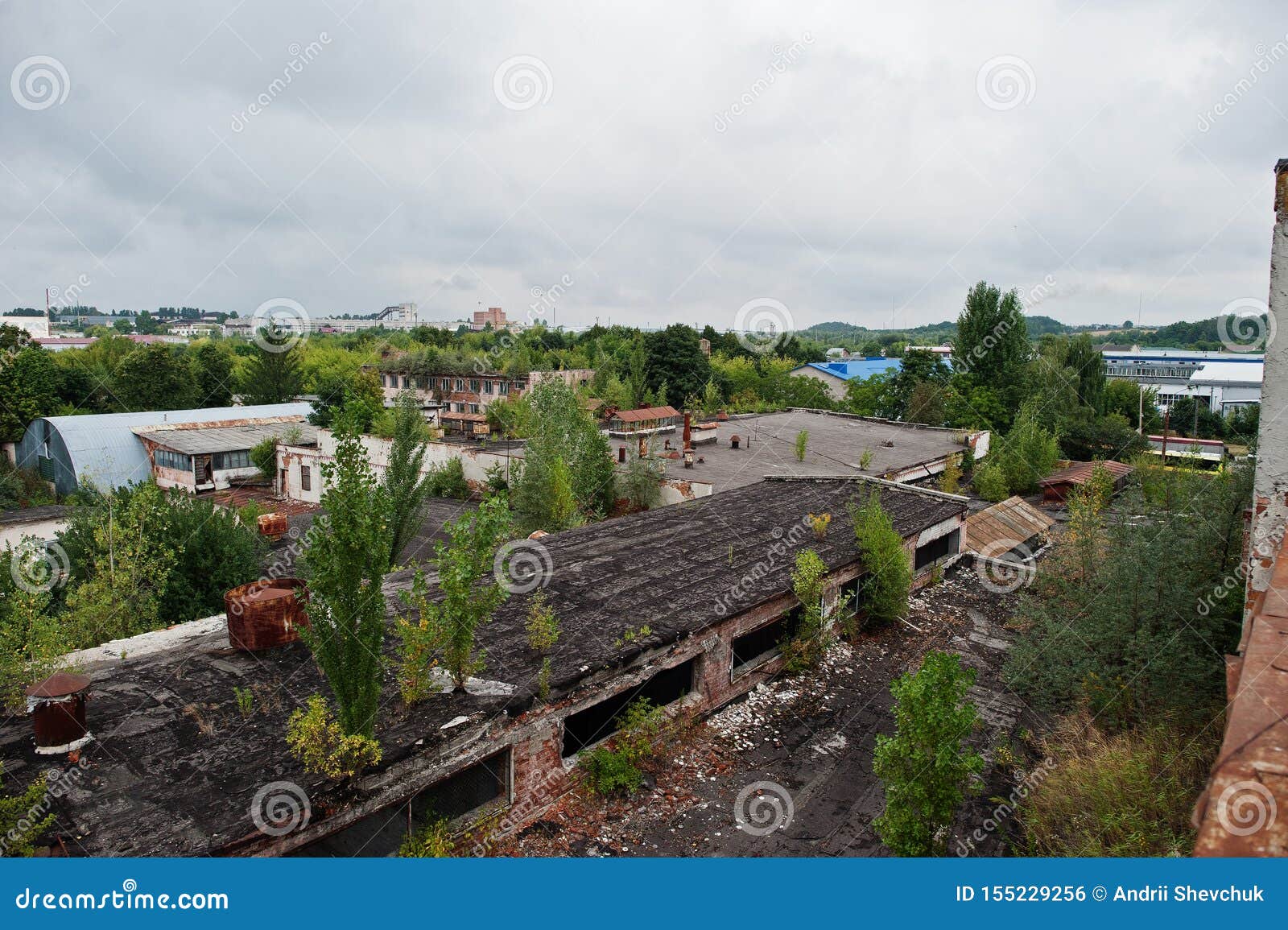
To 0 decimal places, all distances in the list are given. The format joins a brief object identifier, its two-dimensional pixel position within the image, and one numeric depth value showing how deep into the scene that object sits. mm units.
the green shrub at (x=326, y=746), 6086
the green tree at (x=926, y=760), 6328
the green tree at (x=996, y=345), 41625
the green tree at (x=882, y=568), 13445
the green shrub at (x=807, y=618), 11766
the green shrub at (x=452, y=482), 29781
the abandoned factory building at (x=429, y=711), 5816
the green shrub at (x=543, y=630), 8797
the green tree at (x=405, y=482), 16625
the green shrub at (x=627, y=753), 8453
